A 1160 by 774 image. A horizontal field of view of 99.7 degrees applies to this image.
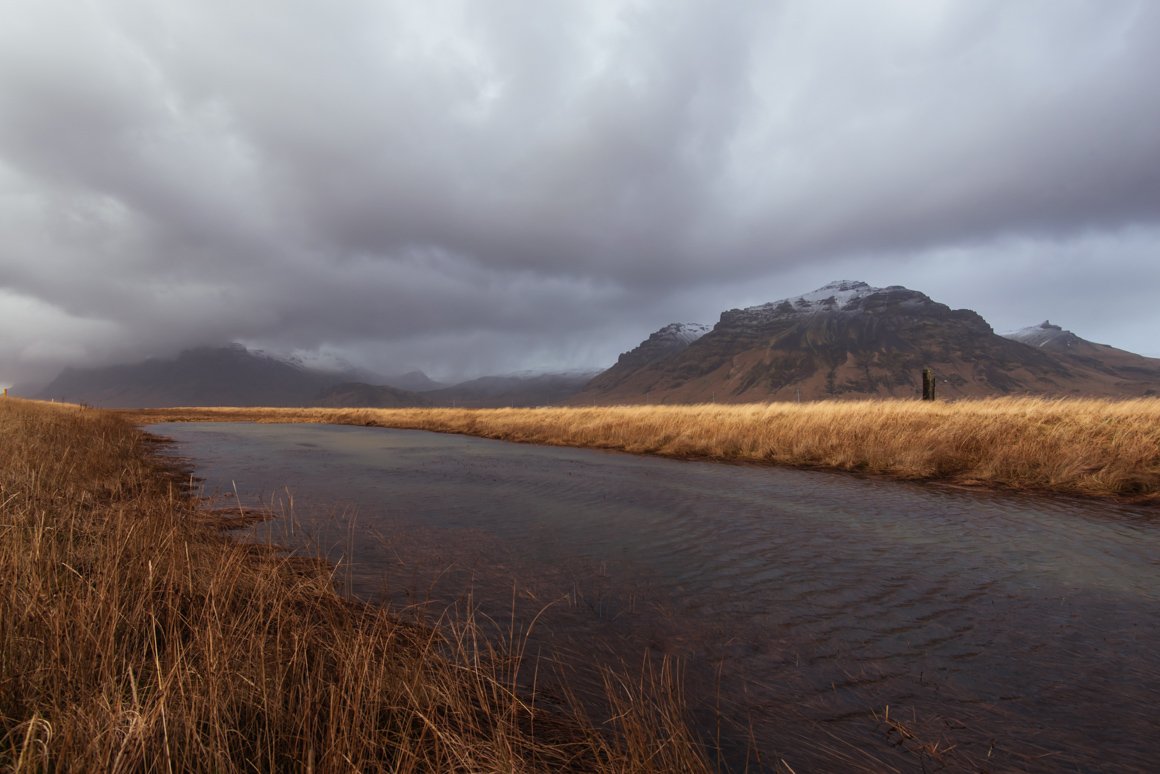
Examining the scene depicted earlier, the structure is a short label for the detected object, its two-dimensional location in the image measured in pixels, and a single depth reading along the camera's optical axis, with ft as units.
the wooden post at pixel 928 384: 86.43
